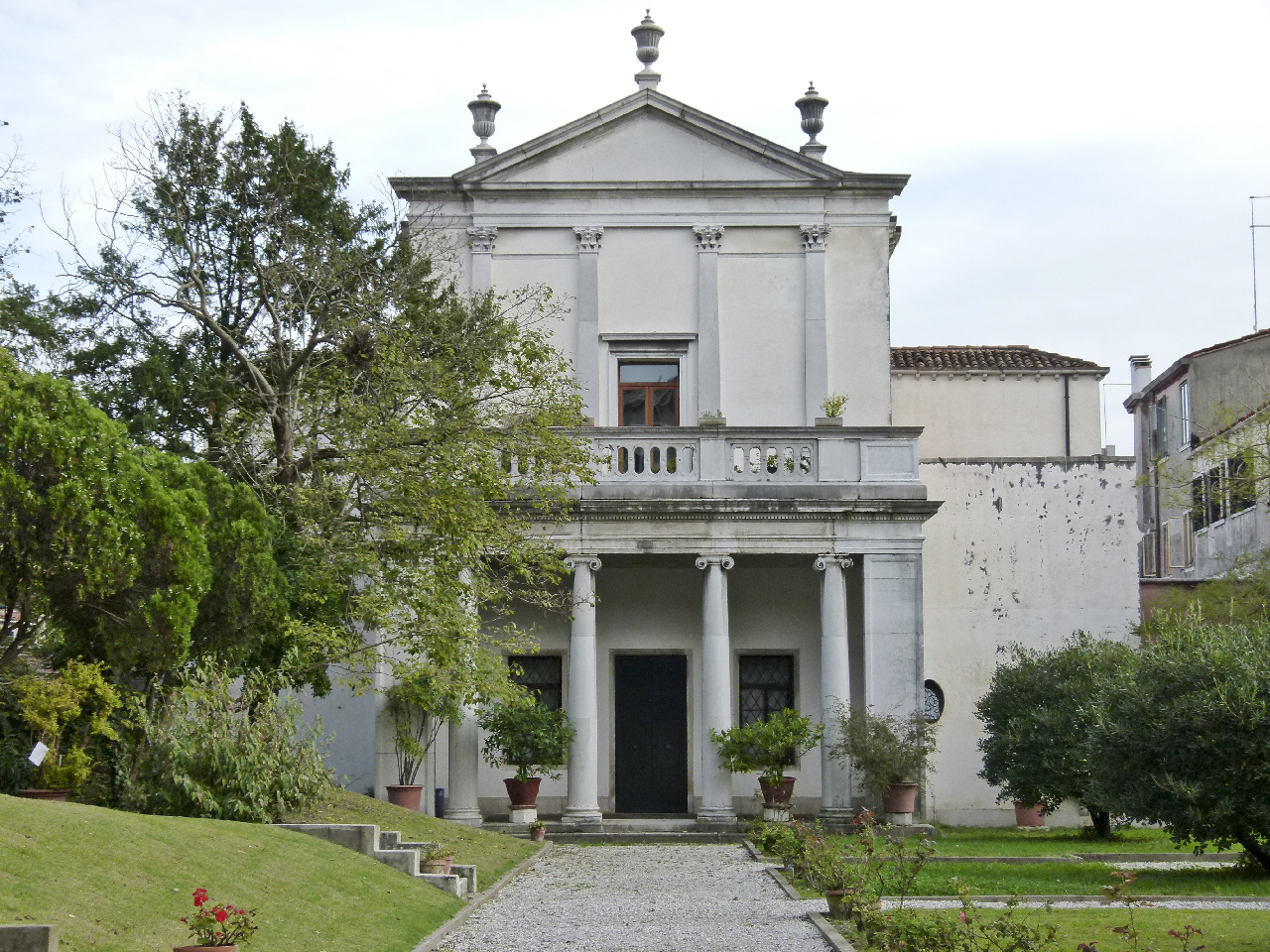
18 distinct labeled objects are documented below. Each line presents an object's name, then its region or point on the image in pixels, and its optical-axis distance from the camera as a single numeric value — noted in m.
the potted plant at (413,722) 23.23
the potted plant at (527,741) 24.39
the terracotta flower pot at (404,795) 23.61
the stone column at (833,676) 24.31
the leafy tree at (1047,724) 23.47
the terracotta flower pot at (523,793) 24.80
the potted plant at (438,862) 16.53
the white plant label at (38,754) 14.95
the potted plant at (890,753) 23.73
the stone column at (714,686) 24.48
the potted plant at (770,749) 24.09
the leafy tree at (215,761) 16.16
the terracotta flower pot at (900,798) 24.02
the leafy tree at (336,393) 20.66
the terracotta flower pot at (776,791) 24.33
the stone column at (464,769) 24.55
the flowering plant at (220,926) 9.77
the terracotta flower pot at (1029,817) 27.27
